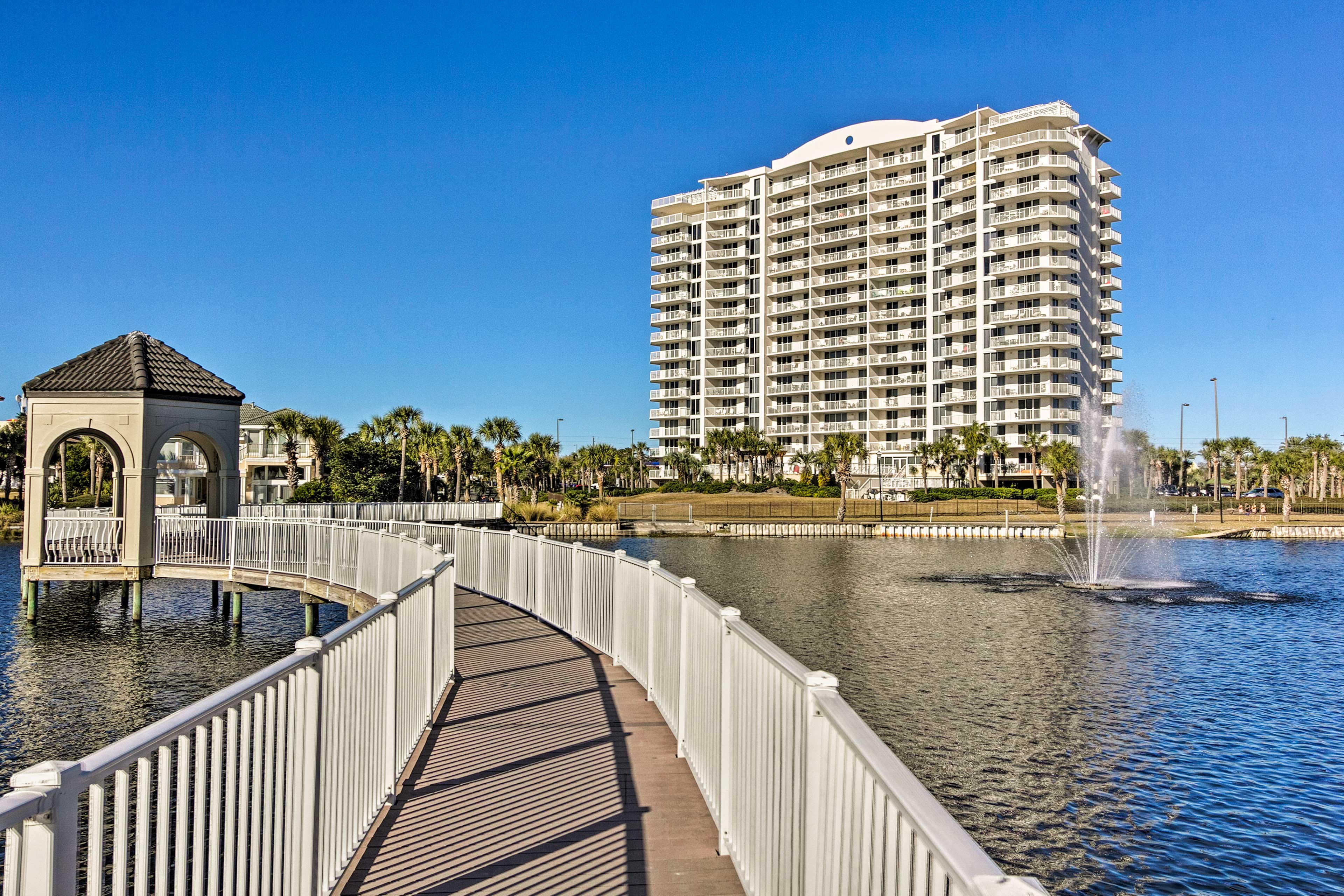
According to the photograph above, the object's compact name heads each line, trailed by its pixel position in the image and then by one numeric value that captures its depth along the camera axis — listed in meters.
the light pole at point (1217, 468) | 77.62
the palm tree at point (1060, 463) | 72.12
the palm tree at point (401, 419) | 68.62
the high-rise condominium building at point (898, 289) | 90.56
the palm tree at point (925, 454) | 92.12
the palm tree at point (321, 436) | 62.97
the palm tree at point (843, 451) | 80.62
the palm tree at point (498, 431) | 77.81
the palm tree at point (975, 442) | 87.44
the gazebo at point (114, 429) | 22.56
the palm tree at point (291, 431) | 63.34
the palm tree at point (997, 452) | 88.32
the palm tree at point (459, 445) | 73.50
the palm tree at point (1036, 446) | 85.19
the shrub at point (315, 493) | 53.50
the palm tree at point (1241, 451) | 108.19
